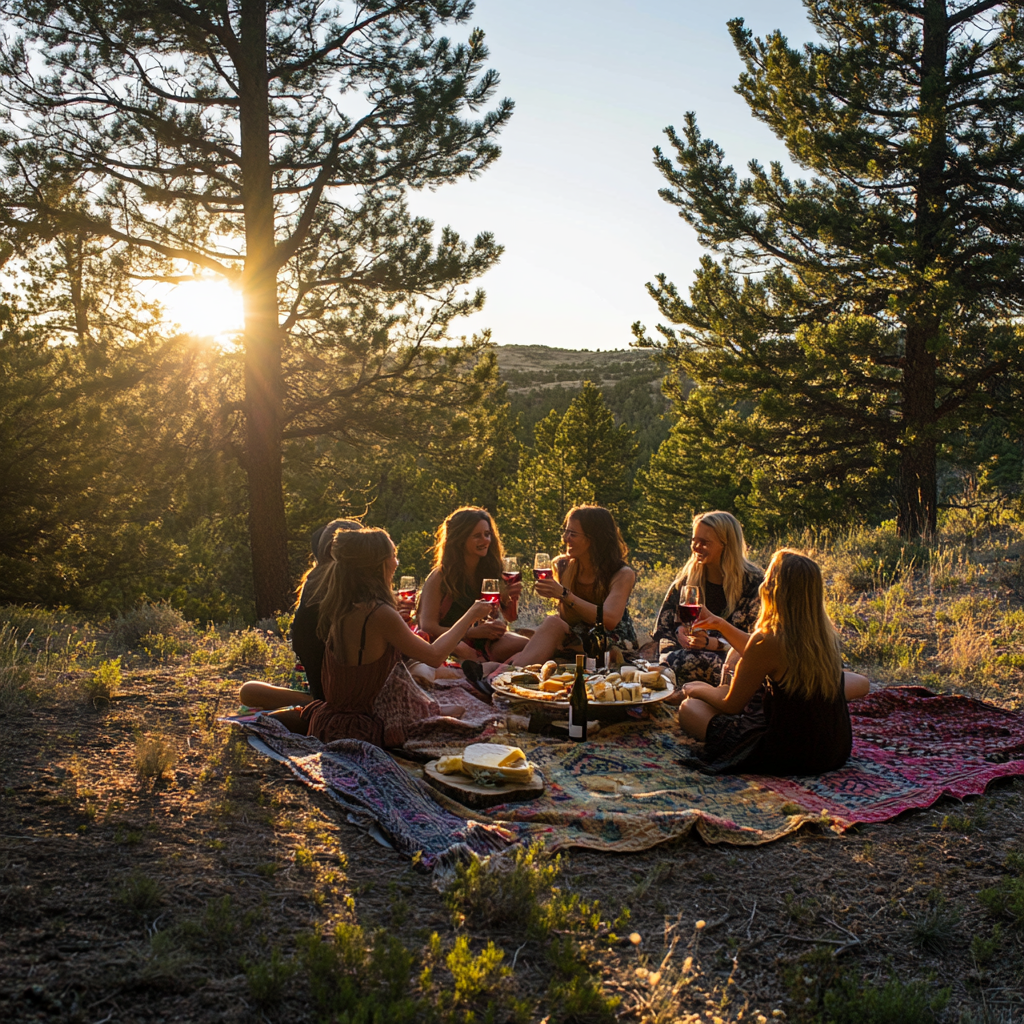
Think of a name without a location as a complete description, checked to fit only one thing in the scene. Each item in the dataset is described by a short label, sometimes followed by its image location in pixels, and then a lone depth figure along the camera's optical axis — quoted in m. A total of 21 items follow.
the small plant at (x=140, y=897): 2.58
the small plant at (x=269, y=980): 2.18
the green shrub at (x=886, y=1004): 2.33
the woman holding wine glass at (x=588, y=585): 5.64
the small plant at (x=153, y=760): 3.75
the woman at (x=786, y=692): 4.02
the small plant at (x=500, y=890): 2.71
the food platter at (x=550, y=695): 4.52
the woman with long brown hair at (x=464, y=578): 5.95
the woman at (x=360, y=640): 4.21
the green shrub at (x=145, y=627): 8.80
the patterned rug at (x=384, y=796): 3.23
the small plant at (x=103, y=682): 5.03
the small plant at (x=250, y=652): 6.72
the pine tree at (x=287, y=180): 8.73
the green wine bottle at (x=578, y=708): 4.59
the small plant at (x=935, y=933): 2.76
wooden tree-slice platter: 3.73
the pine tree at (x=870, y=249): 10.55
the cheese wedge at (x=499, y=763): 3.80
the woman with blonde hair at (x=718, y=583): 5.47
